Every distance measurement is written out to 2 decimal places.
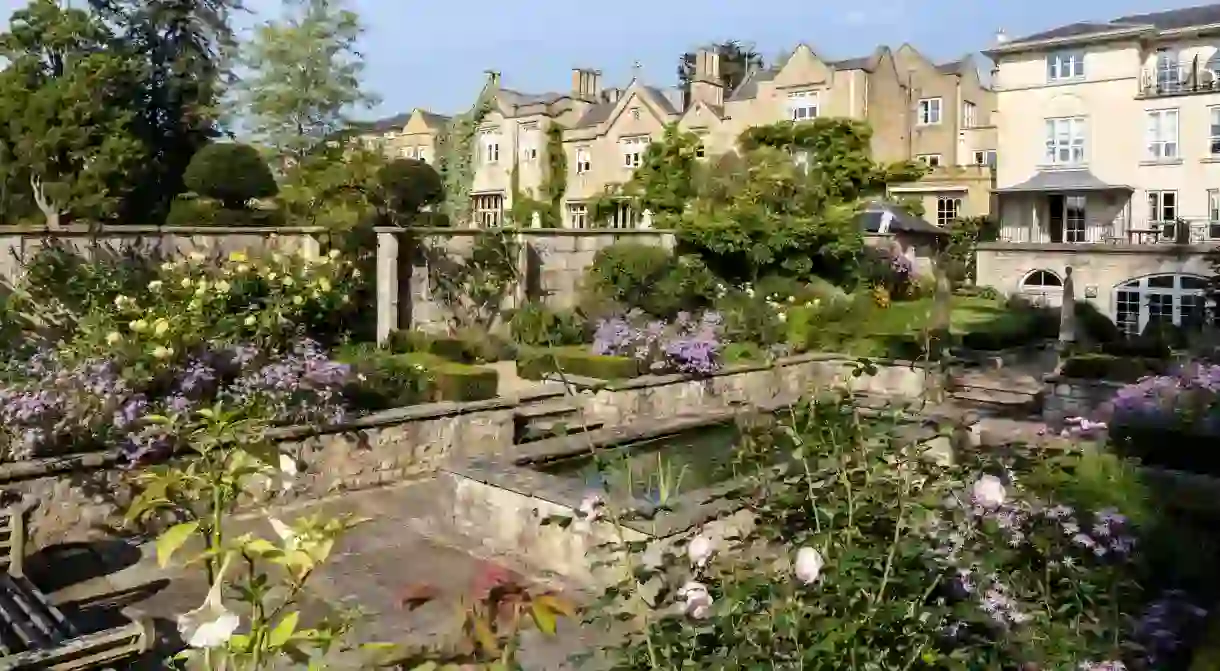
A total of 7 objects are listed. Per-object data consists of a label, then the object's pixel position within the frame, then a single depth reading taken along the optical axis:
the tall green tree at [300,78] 35.25
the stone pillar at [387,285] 17.02
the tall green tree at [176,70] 35.41
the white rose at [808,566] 2.75
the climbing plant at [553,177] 43.09
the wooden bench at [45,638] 4.05
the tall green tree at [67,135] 27.28
